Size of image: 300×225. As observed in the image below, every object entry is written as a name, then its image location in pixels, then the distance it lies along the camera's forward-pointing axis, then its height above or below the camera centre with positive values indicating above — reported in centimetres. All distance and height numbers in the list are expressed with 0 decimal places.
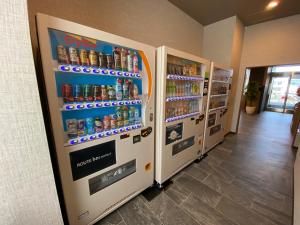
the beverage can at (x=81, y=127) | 118 -36
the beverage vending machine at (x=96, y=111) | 99 -23
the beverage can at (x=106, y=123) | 132 -35
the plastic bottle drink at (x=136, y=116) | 156 -33
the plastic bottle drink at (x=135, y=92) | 147 -4
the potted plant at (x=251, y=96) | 696 -40
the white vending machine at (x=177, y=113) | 167 -39
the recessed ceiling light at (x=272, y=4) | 246 +163
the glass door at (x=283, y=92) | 742 -19
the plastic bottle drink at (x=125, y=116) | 146 -31
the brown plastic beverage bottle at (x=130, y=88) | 143 +0
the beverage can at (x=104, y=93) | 125 -5
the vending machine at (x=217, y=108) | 262 -42
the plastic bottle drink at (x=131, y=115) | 152 -31
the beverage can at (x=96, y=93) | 121 -5
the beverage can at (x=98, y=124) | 126 -35
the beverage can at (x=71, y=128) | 113 -35
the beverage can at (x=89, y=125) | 123 -35
